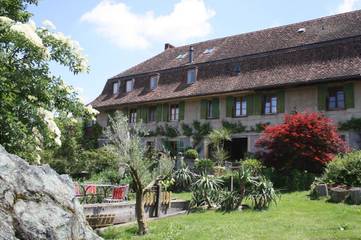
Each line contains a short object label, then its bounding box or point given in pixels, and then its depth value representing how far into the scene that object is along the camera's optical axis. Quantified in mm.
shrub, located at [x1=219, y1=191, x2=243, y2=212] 13273
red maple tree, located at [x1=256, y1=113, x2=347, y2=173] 18391
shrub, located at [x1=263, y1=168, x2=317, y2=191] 17516
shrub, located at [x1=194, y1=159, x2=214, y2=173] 20859
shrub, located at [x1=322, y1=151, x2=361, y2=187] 15086
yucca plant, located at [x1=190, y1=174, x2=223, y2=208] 13984
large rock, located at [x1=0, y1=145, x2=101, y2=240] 4609
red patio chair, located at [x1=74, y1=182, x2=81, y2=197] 13584
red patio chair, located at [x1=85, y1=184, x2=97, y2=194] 14711
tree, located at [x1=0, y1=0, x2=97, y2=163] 7371
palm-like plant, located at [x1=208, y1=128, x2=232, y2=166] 24688
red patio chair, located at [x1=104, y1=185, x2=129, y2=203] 14145
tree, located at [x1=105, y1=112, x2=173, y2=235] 10414
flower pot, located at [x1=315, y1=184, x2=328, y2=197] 14820
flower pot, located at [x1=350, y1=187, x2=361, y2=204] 13286
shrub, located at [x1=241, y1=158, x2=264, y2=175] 18547
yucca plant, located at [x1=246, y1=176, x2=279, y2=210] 13281
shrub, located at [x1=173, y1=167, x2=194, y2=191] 19250
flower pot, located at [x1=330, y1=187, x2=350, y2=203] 13812
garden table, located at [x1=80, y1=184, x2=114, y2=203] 14673
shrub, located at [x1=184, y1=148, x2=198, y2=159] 24719
